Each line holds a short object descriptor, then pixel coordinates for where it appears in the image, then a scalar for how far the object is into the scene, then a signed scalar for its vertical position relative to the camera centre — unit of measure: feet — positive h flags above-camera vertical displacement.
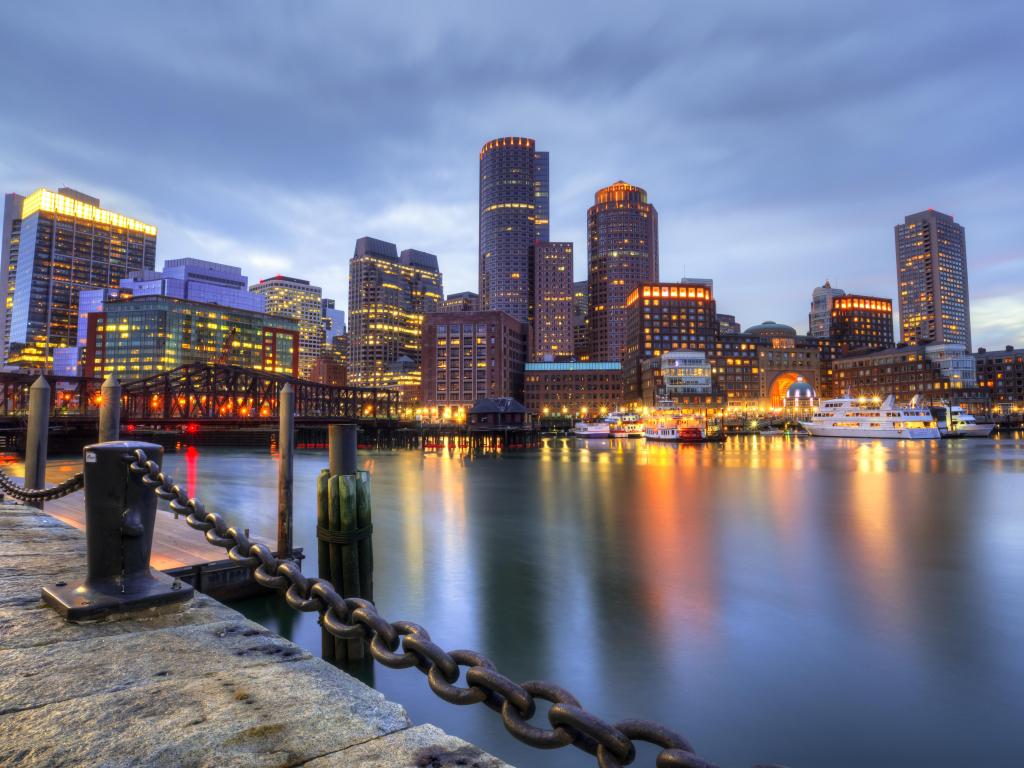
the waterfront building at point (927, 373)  576.61 +41.06
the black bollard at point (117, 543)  15.46 -3.69
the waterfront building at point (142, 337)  562.25 +77.33
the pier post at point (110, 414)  32.28 +0.02
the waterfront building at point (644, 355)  650.84 +66.88
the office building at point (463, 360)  635.66 +60.33
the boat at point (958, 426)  414.06 -10.37
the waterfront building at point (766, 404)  648.38 +10.04
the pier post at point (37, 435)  44.68 -1.72
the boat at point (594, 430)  452.35 -13.53
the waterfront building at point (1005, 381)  631.97 +35.57
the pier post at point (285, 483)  46.96 -6.05
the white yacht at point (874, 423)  384.06 -7.29
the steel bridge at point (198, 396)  258.16 +10.73
